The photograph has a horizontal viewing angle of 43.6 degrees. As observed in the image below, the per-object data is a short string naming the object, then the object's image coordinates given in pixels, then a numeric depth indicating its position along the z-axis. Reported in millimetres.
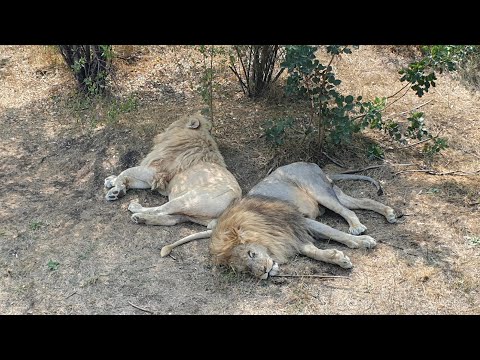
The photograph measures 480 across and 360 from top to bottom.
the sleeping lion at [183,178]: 5332
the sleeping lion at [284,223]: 4605
